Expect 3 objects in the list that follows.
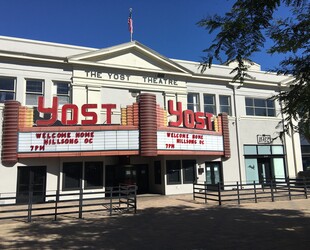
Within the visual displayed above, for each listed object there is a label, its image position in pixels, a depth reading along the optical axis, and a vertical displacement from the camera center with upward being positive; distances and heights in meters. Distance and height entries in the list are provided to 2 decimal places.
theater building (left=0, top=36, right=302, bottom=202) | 18.28 +3.23
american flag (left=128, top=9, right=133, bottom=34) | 24.76 +12.17
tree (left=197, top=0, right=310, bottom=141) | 5.09 +2.33
